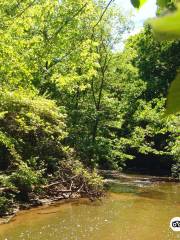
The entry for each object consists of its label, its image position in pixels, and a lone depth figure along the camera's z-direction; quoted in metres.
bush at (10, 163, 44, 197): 11.40
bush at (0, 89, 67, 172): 11.66
